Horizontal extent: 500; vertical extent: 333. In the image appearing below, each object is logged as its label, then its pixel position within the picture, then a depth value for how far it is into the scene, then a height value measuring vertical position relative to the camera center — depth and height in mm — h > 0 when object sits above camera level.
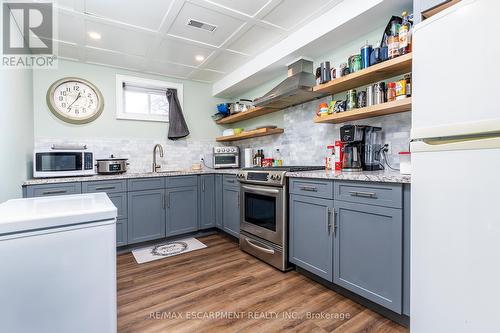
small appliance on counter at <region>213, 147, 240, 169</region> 3963 +91
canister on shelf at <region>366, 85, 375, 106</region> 2109 +586
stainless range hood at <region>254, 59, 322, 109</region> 2568 +811
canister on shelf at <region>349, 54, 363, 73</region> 2172 +909
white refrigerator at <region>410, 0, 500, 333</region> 980 -41
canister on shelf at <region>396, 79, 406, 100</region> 1853 +570
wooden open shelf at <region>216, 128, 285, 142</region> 3354 +431
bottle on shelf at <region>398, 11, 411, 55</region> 1792 +952
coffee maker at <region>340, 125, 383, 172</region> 2170 +124
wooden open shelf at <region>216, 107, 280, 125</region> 3477 +754
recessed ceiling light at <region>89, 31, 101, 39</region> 2615 +1412
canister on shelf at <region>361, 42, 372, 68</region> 2088 +943
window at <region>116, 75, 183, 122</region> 3576 +1024
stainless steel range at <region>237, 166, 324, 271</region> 2373 -554
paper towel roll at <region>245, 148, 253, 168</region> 3811 +87
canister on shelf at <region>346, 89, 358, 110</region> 2266 +594
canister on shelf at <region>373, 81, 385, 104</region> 2045 +592
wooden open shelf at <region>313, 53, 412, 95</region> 1840 +761
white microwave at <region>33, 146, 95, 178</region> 2625 +8
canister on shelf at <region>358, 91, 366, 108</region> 2215 +583
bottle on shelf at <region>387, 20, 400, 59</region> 1857 +945
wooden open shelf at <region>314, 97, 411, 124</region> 1853 +440
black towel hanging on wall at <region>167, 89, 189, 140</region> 3895 +709
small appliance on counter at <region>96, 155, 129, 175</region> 3062 -43
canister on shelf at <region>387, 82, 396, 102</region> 1951 +580
